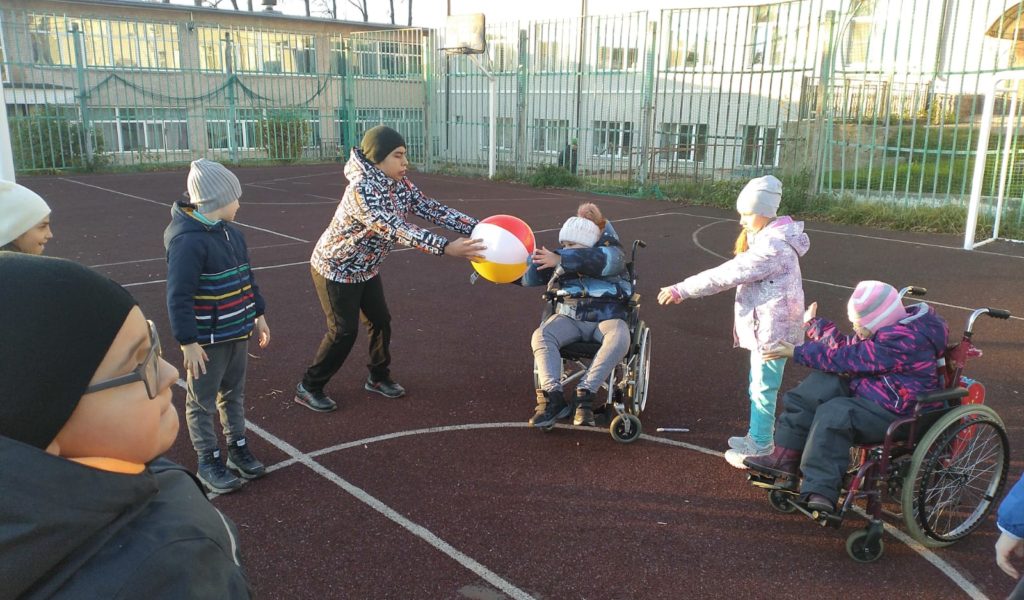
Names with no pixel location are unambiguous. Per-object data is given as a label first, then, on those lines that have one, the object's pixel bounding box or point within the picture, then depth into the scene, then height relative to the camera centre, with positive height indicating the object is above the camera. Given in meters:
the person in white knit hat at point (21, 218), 3.32 -0.42
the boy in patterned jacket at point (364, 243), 5.09 -0.79
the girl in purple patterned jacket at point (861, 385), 3.70 -1.24
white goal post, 10.98 -0.44
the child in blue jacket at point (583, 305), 5.01 -1.20
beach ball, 5.25 -0.84
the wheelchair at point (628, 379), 5.00 -1.68
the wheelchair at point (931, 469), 3.62 -1.64
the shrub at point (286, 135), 27.11 -0.40
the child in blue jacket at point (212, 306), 3.97 -0.97
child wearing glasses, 1.16 -0.53
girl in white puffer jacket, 4.43 -0.91
